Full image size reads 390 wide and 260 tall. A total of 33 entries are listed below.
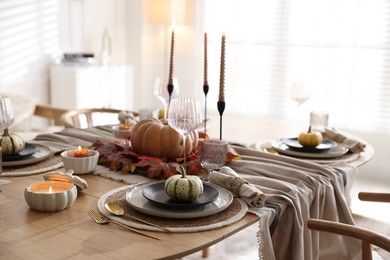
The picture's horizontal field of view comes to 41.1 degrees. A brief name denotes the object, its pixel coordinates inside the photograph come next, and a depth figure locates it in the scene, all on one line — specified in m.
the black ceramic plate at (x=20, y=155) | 1.75
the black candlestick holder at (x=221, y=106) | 1.81
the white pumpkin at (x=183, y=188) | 1.35
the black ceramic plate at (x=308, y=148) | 2.11
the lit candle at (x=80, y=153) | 1.70
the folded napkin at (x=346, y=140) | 2.19
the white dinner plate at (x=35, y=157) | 1.73
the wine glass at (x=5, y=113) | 1.54
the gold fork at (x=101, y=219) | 1.23
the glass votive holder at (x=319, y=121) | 2.38
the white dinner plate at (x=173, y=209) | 1.30
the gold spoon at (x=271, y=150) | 2.16
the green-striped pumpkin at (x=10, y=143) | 1.75
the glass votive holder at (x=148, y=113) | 2.42
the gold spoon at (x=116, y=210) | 1.30
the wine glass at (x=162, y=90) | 2.46
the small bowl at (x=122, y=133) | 2.20
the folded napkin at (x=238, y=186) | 1.41
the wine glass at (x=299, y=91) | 2.44
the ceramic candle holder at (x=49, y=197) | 1.33
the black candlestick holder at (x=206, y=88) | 2.12
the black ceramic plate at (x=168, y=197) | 1.34
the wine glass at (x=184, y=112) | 1.55
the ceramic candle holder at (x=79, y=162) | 1.66
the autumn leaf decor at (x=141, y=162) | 1.67
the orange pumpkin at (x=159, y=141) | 1.78
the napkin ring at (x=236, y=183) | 1.48
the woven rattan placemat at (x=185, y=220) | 1.25
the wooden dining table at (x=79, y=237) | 1.11
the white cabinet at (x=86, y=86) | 4.46
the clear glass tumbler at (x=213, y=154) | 1.62
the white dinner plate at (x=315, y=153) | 2.05
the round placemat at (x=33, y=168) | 1.68
